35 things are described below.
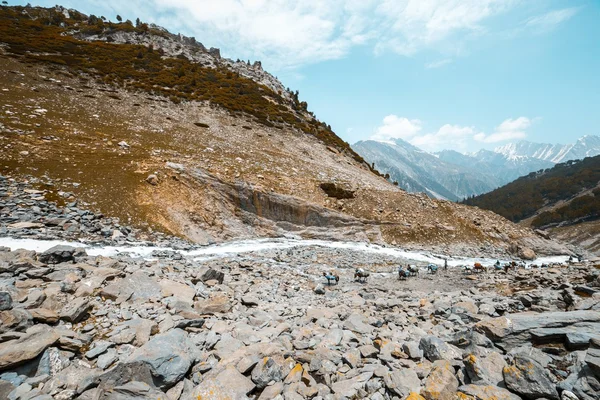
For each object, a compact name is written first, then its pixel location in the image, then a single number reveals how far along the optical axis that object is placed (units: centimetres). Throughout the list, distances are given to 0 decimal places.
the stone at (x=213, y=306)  1009
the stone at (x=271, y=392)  591
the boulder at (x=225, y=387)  584
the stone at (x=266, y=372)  628
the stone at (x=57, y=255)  1224
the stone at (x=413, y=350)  743
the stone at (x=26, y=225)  1806
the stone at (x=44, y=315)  759
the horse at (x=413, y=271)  2277
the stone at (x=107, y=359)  664
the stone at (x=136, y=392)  554
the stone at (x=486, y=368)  619
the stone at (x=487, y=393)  560
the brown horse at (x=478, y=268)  2411
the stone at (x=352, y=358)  720
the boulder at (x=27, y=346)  599
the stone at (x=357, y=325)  945
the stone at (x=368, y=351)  763
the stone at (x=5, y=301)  746
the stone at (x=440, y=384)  583
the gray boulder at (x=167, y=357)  621
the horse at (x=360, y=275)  2013
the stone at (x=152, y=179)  2769
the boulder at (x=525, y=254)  3641
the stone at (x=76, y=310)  800
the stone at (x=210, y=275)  1367
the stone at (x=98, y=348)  688
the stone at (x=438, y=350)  731
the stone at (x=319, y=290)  1569
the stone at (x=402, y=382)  608
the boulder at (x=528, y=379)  557
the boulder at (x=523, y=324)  775
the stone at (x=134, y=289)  972
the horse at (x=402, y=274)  2125
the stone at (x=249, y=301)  1164
